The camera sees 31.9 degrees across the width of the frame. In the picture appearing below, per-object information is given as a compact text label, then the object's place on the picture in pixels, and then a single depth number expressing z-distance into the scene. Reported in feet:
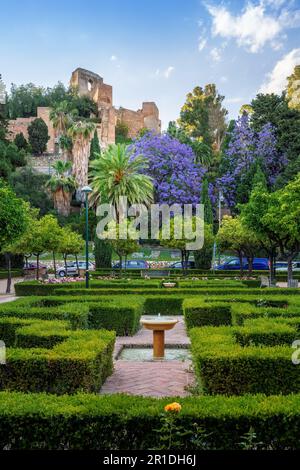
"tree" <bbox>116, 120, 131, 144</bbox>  261.40
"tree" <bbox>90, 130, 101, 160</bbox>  179.03
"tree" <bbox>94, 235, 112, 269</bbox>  106.63
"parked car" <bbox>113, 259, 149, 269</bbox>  109.91
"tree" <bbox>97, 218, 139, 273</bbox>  80.74
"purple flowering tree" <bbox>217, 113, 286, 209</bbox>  139.64
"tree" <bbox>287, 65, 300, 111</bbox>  129.08
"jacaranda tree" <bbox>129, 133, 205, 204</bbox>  135.64
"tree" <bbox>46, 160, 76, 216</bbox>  153.79
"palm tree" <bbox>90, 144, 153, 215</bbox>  119.75
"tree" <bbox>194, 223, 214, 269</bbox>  106.32
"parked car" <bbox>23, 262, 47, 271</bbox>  112.08
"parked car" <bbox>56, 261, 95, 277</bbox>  111.14
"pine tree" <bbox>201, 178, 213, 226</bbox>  118.35
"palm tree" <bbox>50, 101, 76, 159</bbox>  185.89
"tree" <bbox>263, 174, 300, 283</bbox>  62.08
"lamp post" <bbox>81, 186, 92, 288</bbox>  60.18
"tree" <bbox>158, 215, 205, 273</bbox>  82.94
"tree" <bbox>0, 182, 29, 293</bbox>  54.03
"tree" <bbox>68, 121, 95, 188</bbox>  169.37
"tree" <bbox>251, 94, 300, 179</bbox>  135.44
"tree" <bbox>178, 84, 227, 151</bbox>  195.83
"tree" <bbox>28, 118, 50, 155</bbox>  213.66
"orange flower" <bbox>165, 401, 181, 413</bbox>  12.42
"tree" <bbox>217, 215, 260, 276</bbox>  85.36
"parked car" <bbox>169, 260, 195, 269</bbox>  112.10
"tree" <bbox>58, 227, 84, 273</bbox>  86.38
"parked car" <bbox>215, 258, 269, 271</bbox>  113.80
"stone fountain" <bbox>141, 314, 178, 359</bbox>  30.09
